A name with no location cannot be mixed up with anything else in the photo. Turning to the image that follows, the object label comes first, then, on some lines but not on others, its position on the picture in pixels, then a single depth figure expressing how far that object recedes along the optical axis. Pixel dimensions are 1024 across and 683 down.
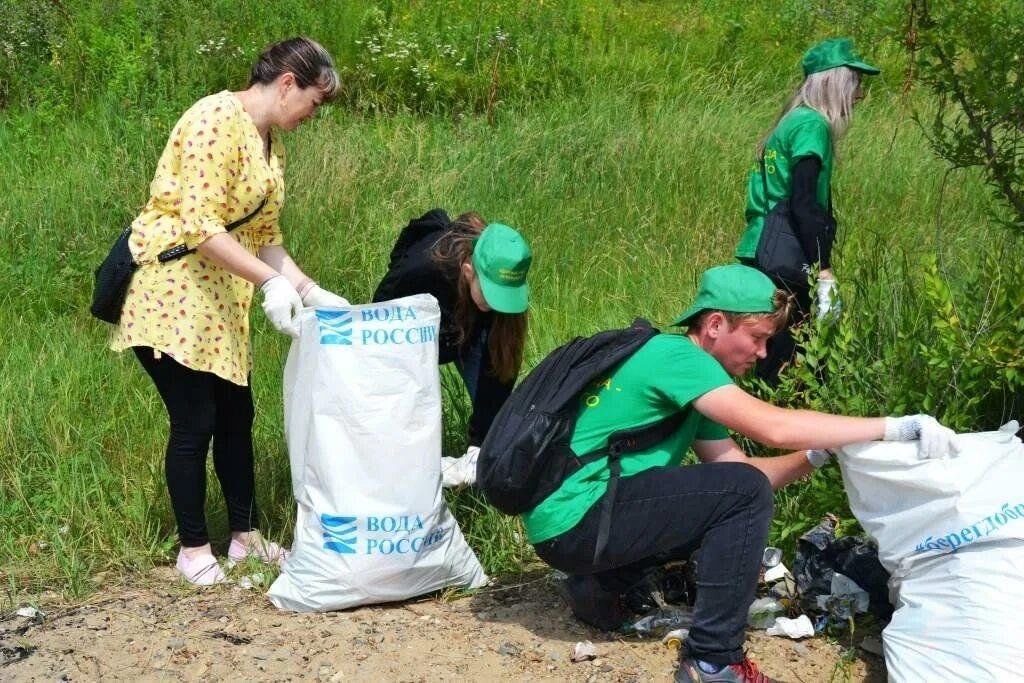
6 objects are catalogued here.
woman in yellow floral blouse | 3.33
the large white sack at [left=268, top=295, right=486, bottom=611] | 3.37
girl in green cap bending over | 3.48
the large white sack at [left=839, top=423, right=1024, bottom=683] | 2.76
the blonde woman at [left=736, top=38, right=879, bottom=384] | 4.43
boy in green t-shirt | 2.87
